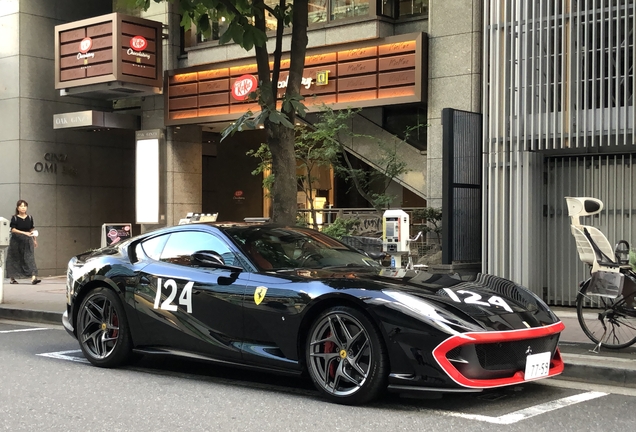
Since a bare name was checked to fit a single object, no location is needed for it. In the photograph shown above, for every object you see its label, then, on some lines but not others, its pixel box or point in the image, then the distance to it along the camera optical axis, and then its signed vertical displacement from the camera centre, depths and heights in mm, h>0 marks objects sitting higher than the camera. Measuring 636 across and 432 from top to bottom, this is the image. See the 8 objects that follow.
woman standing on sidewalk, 16594 -777
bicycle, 7617 -735
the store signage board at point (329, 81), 14789 +2583
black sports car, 5605 -807
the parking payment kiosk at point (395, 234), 11273 -342
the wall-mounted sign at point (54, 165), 19553 +1068
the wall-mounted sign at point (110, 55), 17391 +3373
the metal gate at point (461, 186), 12109 +357
